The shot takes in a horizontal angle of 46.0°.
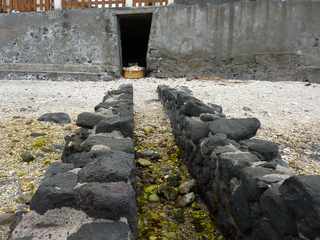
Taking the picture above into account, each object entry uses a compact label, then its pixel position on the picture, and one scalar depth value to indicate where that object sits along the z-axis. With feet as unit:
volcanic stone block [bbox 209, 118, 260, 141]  9.57
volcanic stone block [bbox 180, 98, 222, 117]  12.26
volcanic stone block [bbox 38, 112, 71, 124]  16.77
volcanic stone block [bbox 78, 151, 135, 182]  6.34
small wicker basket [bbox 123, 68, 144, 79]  34.01
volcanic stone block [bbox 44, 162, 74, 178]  6.82
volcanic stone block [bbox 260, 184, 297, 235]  5.15
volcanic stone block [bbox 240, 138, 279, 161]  8.35
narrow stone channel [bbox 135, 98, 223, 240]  8.54
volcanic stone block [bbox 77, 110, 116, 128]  10.59
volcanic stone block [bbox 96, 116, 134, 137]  9.51
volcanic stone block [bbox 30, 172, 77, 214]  5.74
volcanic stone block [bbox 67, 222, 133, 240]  5.03
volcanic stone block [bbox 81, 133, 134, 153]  8.13
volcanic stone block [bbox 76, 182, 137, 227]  5.53
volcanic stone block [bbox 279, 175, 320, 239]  4.55
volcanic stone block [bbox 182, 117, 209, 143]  10.53
